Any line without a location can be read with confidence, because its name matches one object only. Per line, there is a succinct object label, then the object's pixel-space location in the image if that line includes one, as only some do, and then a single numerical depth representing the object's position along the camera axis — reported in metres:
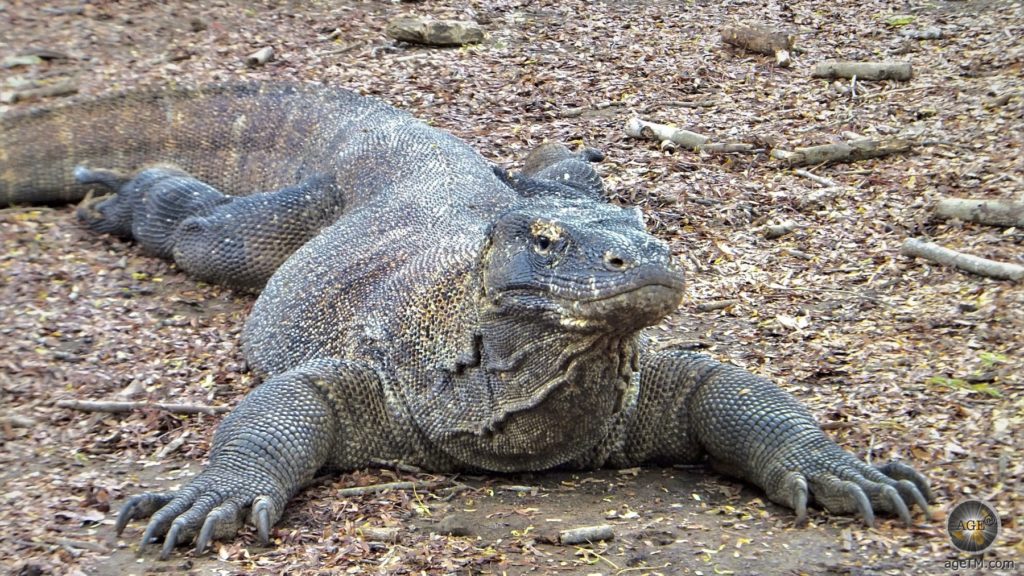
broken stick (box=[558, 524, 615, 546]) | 8.09
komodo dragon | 7.81
